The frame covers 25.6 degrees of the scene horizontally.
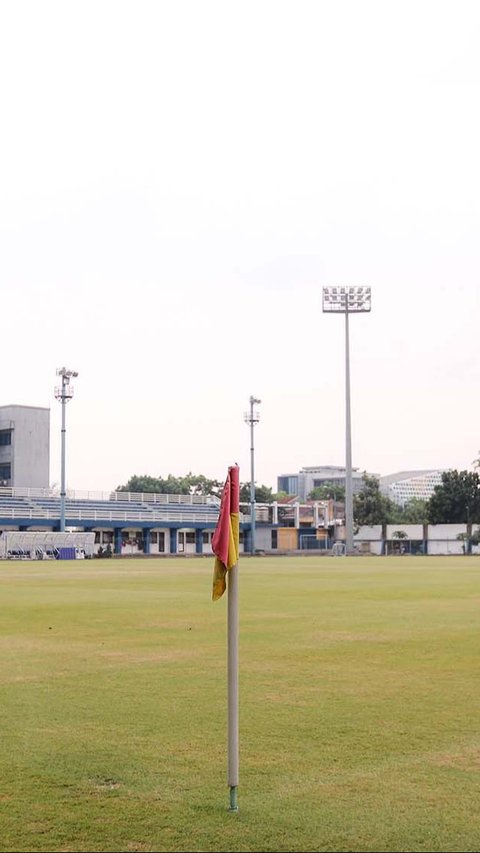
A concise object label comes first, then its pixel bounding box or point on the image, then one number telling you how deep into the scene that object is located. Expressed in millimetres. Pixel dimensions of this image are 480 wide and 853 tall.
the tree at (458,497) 129375
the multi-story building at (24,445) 120875
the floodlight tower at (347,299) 112062
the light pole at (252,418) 109938
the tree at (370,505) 142625
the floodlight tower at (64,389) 94625
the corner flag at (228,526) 7406
